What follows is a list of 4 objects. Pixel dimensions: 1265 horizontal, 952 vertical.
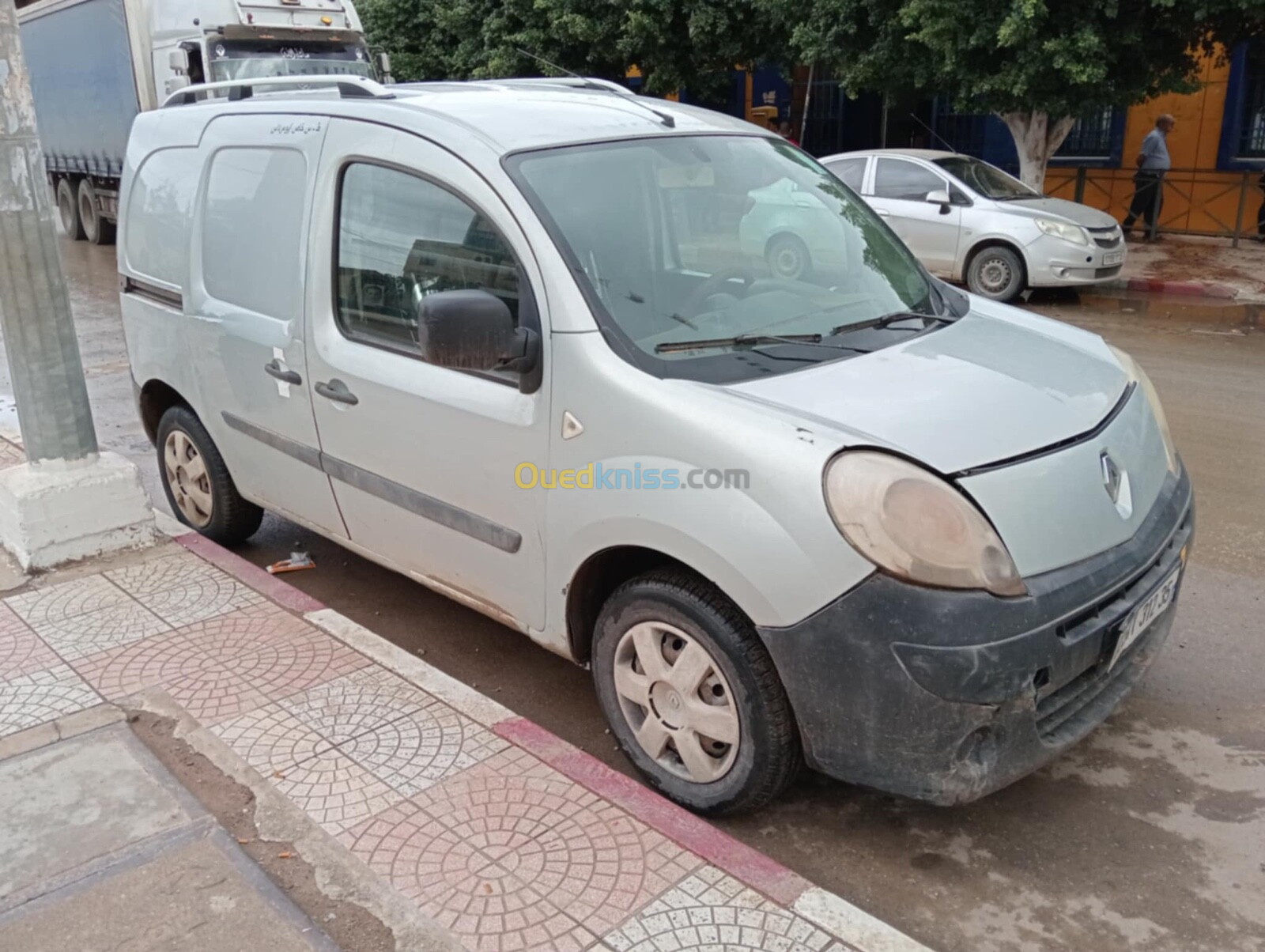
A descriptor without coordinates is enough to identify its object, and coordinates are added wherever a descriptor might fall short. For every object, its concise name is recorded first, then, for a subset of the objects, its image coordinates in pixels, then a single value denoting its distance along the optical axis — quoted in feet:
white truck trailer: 49.39
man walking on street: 50.85
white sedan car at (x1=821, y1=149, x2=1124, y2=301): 36.14
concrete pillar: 14.26
